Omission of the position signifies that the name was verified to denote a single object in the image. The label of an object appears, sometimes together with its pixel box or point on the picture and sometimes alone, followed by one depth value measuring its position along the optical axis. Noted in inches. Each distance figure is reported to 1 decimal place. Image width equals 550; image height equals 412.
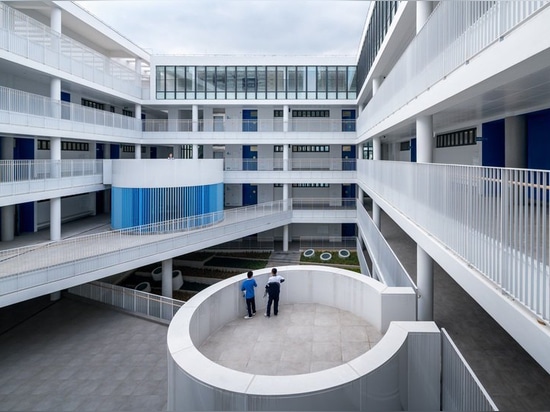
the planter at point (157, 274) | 936.9
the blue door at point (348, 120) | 1330.5
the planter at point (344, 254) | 1157.1
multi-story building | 198.2
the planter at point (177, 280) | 917.2
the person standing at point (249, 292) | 382.9
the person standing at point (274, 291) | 383.2
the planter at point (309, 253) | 1181.2
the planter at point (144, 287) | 850.6
